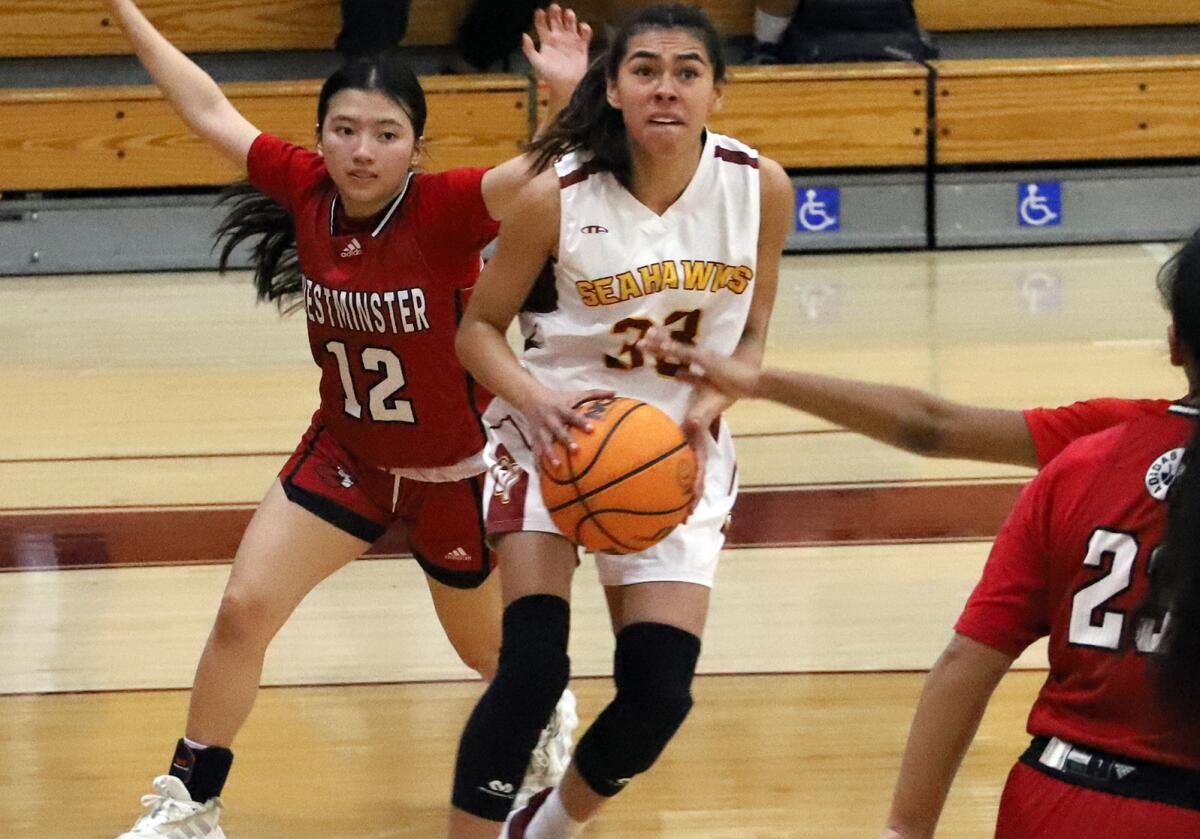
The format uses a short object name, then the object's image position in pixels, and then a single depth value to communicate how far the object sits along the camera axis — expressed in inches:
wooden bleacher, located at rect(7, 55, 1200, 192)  750.5
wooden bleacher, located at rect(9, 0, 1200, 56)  798.5
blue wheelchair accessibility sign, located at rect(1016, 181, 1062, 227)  765.9
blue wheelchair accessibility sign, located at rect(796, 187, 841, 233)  761.0
